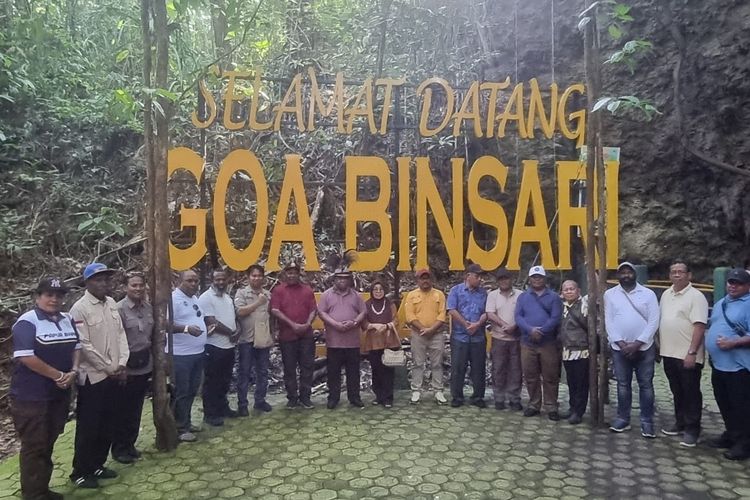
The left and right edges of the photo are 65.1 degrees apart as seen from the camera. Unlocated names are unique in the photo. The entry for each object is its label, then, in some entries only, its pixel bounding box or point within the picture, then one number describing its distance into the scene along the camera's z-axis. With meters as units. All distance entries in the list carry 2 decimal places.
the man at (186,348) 5.51
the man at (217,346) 5.88
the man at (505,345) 6.36
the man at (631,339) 5.51
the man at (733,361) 4.98
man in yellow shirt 6.62
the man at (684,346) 5.30
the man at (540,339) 6.05
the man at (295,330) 6.34
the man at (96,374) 4.48
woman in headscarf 6.57
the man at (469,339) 6.54
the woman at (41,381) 4.03
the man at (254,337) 6.18
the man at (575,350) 5.98
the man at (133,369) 5.01
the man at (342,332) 6.41
